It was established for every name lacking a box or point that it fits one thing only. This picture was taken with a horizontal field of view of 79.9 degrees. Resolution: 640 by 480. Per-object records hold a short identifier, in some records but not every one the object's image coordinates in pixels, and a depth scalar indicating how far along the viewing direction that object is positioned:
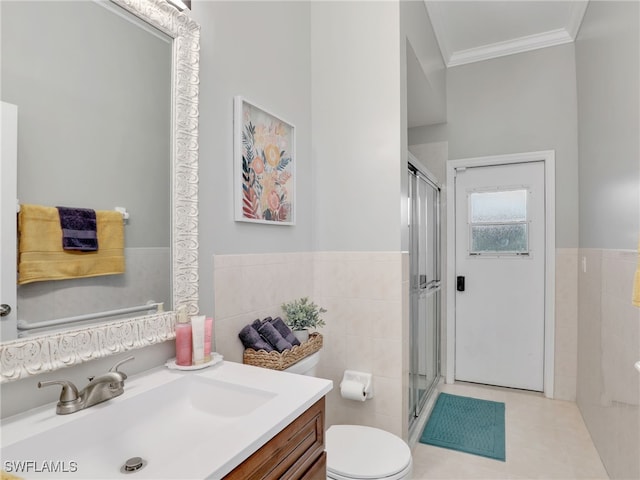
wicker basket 1.47
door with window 3.13
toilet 1.43
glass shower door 2.36
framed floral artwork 1.56
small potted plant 1.72
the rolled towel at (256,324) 1.60
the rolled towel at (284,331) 1.63
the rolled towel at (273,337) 1.55
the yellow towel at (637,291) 1.32
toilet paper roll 1.88
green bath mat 2.32
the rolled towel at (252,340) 1.51
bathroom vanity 0.77
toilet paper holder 1.93
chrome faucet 0.89
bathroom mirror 1.00
